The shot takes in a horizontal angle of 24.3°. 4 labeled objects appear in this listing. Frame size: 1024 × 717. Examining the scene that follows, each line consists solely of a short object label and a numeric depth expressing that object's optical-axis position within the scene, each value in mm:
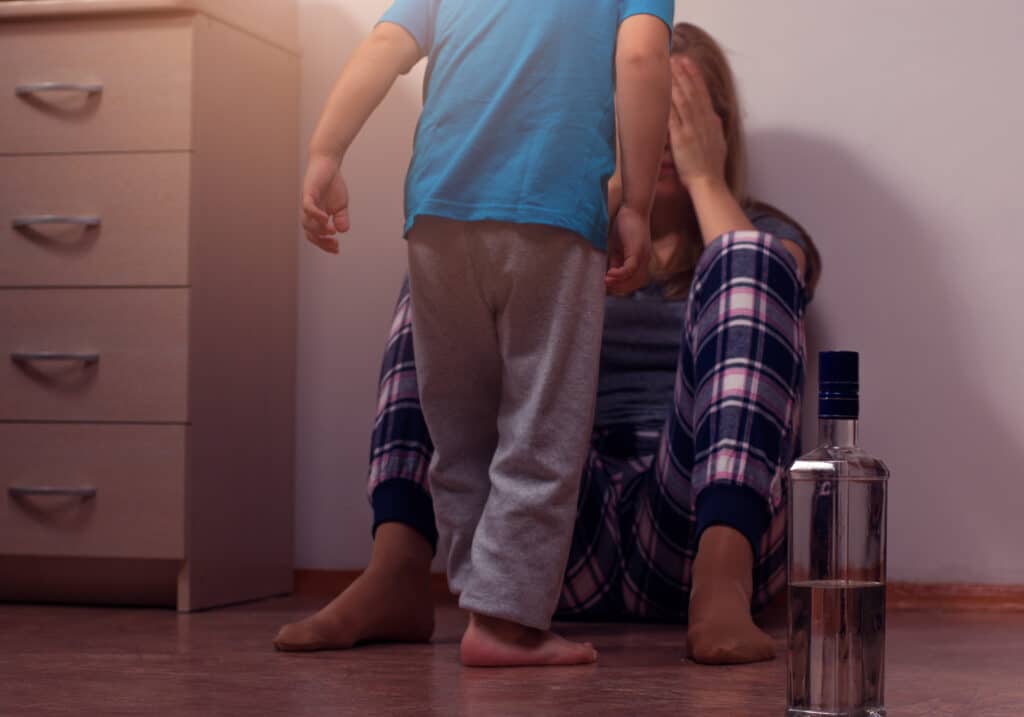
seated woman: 2625
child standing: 2458
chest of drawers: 3107
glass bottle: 2081
